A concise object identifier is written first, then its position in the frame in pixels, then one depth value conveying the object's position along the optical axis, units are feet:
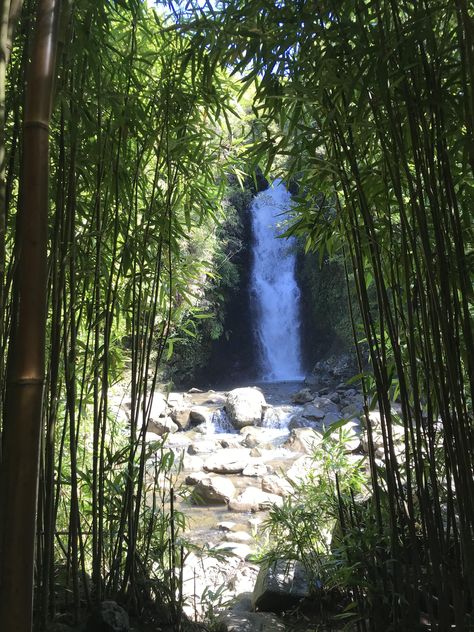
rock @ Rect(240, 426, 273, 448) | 25.91
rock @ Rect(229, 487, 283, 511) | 17.60
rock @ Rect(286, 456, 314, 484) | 20.02
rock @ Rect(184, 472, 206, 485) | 19.19
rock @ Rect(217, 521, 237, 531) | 16.10
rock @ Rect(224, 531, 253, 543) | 15.10
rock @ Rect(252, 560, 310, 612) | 8.52
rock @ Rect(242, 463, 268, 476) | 21.09
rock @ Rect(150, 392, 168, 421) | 30.53
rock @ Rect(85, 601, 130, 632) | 5.29
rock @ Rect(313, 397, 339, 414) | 30.85
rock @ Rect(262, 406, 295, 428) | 30.01
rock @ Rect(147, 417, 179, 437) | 27.94
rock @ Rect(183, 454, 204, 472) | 21.99
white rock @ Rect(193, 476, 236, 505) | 18.25
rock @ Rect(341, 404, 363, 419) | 29.99
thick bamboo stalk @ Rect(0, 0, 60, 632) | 2.09
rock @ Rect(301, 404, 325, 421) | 29.50
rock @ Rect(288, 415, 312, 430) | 28.37
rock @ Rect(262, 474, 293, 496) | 18.70
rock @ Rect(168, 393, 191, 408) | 33.83
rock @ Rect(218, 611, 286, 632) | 7.74
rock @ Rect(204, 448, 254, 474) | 21.44
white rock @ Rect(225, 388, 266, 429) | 29.78
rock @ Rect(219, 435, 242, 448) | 25.76
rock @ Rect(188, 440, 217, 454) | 25.07
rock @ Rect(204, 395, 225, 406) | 34.50
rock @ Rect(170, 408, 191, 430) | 30.58
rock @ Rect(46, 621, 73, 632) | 5.08
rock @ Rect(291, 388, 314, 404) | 33.86
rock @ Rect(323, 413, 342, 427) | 28.74
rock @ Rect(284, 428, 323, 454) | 24.23
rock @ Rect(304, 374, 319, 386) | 39.15
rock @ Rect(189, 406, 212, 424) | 30.66
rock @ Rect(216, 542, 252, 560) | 13.74
